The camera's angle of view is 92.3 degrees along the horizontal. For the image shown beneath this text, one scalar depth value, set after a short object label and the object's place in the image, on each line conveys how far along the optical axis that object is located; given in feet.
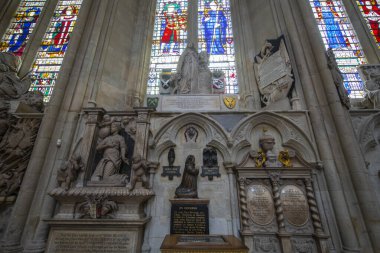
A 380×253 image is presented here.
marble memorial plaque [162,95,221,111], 18.35
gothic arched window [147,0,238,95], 28.40
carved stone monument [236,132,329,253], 13.35
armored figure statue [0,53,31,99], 21.99
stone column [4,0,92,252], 13.83
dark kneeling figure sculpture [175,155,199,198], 14.39
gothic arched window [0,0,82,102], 27.73
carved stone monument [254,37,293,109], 19.58
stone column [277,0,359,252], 13.34
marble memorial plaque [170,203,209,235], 13.60
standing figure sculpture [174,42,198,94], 20.31
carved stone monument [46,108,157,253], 12.53
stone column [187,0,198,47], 29.96
